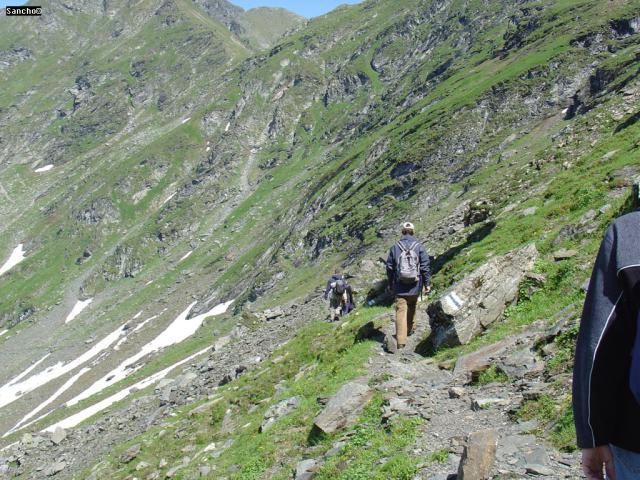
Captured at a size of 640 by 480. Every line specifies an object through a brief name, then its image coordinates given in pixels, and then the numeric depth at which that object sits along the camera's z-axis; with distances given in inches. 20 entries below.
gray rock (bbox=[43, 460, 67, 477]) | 1155.9
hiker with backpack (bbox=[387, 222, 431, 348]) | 549.6
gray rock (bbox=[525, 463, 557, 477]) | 253.6
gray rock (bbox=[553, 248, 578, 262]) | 522.3
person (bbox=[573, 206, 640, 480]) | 119.4
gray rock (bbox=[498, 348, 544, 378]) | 374.0
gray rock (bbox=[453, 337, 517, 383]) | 419.8
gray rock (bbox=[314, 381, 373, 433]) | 430.9
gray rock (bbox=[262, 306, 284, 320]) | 1713.8
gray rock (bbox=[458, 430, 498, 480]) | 263.7
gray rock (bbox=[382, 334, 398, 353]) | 582.6
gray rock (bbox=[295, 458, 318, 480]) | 377.7
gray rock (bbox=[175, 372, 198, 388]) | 1314.3
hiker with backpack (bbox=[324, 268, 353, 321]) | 1042.1
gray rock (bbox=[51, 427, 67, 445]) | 1449.4
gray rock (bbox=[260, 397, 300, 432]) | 569.3
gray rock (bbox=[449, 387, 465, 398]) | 396.0
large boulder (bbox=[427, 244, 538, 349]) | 516.1
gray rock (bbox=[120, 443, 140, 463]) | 825.5
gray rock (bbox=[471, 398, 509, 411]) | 353.4
